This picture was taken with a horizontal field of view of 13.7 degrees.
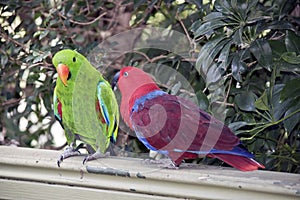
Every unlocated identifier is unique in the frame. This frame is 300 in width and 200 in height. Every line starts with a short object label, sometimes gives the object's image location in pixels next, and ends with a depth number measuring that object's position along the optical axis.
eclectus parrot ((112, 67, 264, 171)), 2.52
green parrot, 2.60
